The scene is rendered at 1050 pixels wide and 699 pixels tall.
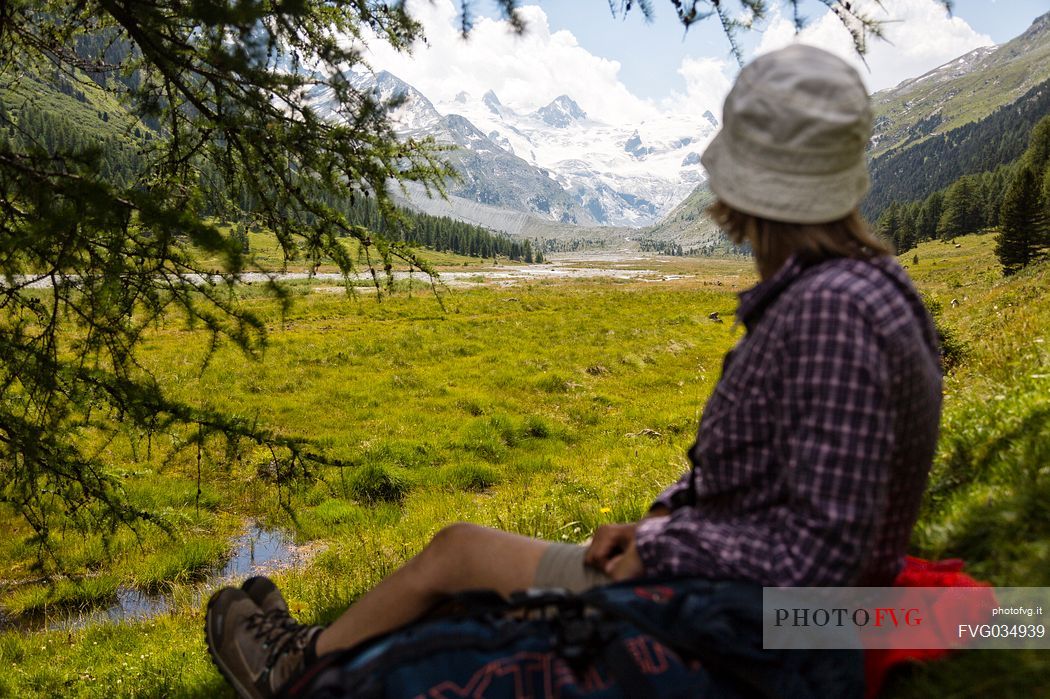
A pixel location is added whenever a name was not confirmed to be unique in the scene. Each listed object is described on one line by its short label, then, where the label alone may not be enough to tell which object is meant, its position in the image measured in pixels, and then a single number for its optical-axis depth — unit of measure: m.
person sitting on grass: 1.61
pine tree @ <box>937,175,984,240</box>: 89.12
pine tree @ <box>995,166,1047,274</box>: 40.47
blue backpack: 1.63
